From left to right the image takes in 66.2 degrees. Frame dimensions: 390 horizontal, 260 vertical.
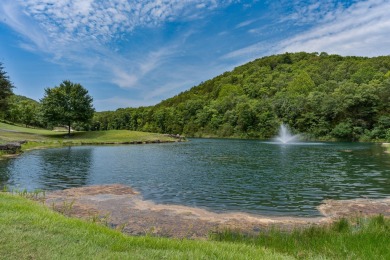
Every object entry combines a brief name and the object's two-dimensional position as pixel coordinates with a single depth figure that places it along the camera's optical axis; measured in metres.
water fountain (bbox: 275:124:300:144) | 100.99
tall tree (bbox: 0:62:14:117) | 51.72
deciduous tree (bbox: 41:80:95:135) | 68.75
